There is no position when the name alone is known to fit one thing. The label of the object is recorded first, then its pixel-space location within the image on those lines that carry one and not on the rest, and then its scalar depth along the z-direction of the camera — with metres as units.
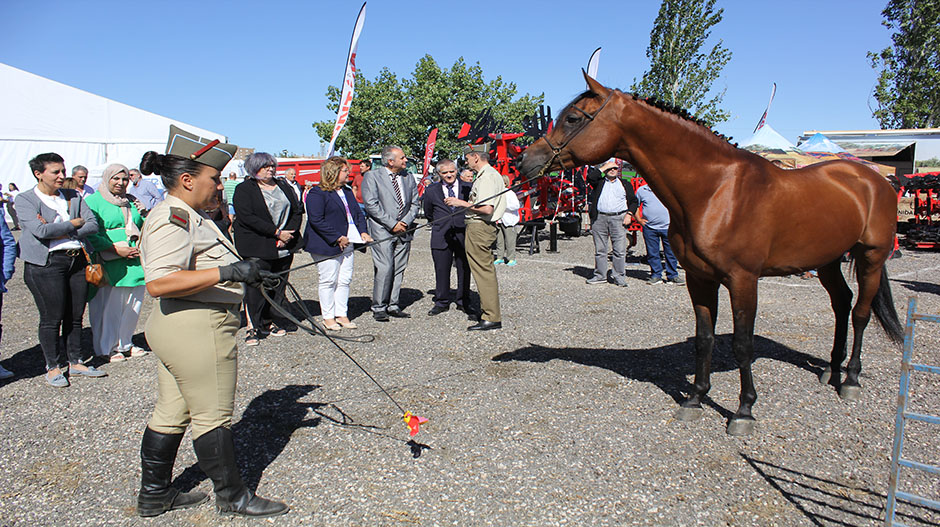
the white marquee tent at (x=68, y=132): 19.95
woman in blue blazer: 6.62
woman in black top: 5.99
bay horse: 3.77
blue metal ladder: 2.19
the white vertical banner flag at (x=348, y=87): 15.25
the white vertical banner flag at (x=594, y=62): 18.77
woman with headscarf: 5.30
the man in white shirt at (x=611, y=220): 9.48
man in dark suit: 7.57
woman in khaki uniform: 2.50
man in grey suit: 7.03
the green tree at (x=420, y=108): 38.28
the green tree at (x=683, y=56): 30.95
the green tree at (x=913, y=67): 26.80
